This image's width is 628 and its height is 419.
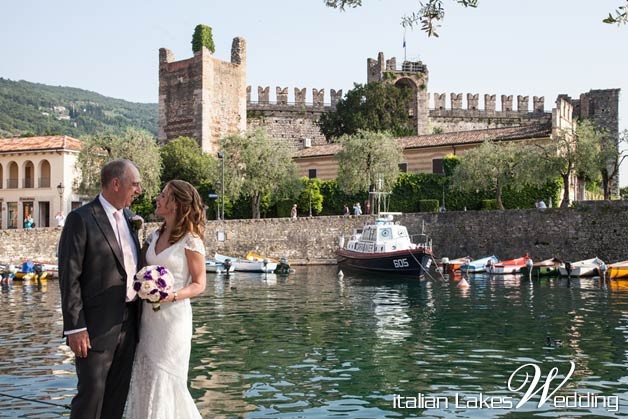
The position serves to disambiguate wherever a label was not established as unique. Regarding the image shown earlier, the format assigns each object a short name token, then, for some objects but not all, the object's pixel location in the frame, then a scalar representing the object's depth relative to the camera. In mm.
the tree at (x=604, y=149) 40688
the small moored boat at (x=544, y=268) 35219
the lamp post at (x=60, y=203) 53172
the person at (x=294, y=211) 47962
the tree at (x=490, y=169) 44125
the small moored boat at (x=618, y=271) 31547
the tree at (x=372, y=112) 62312
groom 5598
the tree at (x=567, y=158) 40500
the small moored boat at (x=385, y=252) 34719
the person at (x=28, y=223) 45603
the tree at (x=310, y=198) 51469
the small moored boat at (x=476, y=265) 37219
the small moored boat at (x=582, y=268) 33625
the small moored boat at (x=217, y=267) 38806
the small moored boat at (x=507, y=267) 36812
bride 5887
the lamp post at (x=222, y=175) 44019
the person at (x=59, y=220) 44328
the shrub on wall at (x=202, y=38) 59844
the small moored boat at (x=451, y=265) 38094
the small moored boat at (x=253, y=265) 38844
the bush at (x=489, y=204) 47031
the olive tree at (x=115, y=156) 49781
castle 53188
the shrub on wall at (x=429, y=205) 48938
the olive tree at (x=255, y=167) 48719
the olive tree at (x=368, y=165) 48750
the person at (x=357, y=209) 46969
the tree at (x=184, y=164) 54656
